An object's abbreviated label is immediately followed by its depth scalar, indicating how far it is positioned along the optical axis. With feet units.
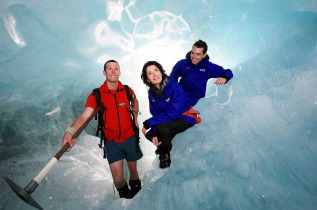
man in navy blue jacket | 8.37
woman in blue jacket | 6.66
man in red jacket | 7.43
